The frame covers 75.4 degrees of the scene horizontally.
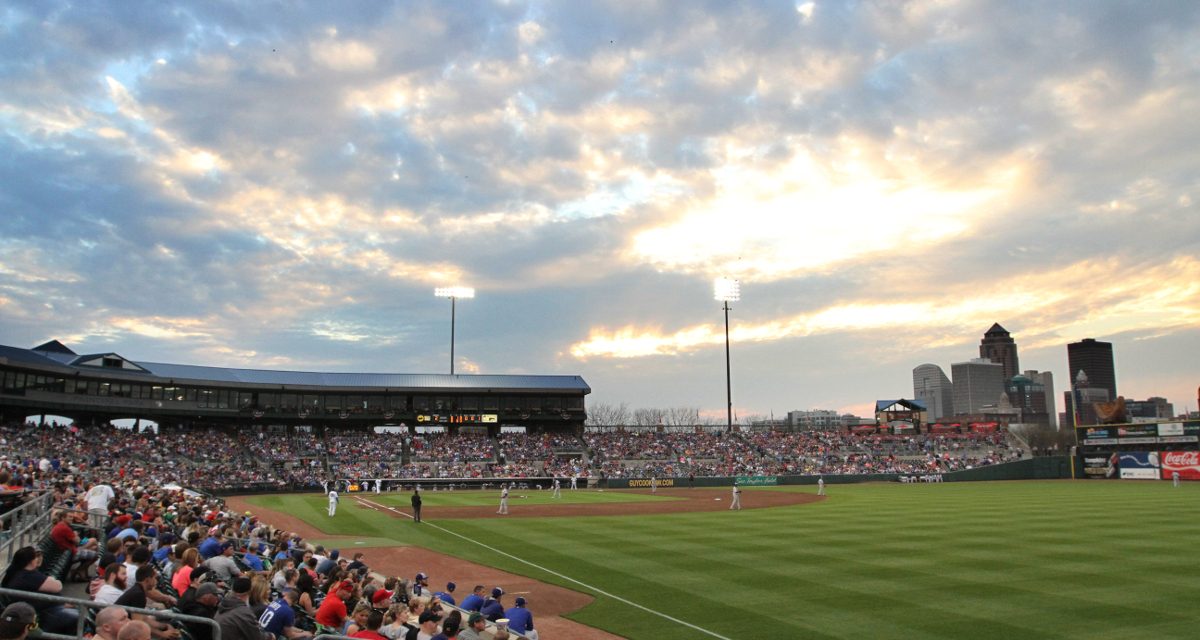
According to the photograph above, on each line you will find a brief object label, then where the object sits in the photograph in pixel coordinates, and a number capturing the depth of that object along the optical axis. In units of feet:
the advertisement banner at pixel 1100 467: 223.92
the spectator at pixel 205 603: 27.27
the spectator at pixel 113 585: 30.09
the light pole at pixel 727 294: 276.21
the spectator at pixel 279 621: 28.43
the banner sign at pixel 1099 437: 228.02
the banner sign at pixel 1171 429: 208.44
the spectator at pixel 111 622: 20.34
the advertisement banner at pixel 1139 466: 212.84
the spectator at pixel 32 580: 26.45
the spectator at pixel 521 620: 41.10
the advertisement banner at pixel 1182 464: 202.69
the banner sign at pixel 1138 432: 216.95
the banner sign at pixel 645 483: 206.90
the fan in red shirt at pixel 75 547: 39.19
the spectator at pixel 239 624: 24.68
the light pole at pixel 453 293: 274.36
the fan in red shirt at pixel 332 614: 34.12
